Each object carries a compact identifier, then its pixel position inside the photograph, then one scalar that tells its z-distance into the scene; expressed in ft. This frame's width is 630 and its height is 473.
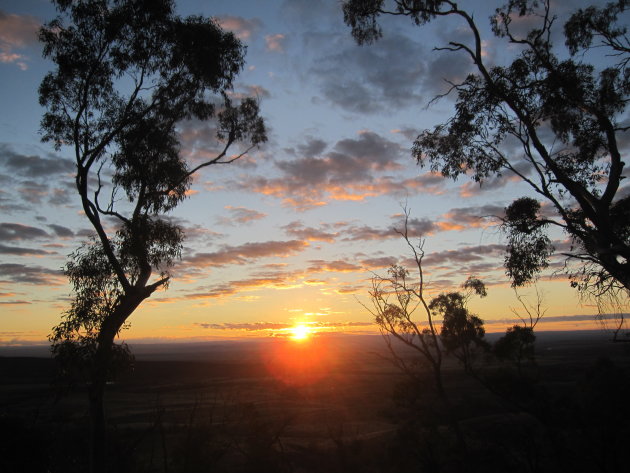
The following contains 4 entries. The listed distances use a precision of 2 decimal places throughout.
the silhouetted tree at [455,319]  118.11
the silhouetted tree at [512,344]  118.59
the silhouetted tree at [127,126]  41.96
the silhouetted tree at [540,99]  36.99
